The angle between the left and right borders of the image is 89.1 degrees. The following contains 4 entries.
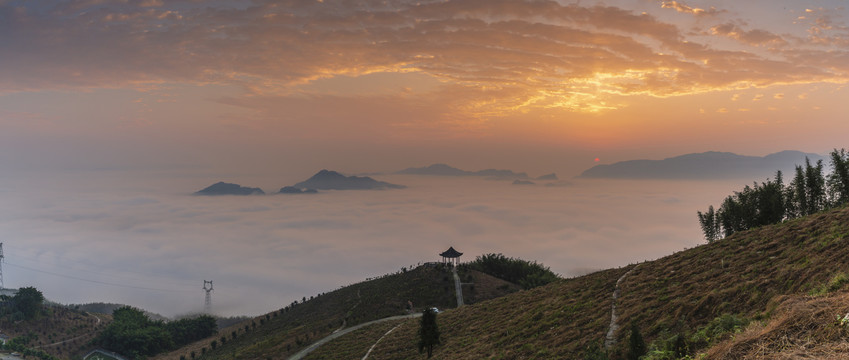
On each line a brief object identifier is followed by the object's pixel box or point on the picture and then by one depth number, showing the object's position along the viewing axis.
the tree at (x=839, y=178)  70.56
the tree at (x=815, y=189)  77.75
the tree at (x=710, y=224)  98.06
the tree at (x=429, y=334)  41.88
